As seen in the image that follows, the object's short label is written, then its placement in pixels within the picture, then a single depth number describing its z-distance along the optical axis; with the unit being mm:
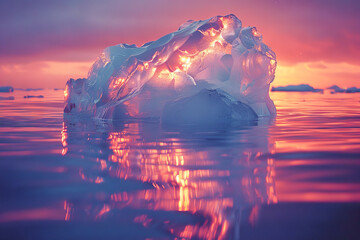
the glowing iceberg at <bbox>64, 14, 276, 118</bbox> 5992
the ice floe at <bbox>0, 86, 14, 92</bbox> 32188
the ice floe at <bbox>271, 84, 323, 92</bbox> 39744
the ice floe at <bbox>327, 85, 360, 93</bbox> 30559
